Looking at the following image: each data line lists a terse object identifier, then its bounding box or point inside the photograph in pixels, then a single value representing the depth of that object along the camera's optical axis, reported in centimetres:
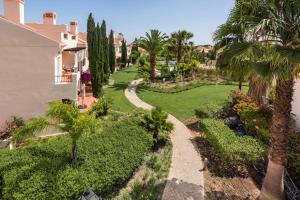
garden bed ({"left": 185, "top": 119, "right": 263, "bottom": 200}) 824
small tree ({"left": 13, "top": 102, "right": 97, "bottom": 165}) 764
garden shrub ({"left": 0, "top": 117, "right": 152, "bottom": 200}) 703
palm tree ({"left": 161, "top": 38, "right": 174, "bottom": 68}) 3901
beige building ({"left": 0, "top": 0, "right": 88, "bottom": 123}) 1296
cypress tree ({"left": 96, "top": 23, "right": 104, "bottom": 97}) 2055
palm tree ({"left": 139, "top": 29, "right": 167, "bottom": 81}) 2652
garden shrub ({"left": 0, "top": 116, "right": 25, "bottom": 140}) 1263
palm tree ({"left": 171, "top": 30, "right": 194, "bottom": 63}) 3754
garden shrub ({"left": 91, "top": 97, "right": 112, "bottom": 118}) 1439
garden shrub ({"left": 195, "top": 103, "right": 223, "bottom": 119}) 1422
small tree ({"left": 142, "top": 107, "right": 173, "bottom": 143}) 1186
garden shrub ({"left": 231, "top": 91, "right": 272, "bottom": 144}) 1060
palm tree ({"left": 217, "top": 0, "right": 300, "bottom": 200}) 559
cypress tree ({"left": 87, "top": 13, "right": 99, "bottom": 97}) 2022
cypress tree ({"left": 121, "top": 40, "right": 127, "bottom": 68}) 4532
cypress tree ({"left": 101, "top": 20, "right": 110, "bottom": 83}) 2503
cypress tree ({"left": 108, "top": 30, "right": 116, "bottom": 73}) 3521
